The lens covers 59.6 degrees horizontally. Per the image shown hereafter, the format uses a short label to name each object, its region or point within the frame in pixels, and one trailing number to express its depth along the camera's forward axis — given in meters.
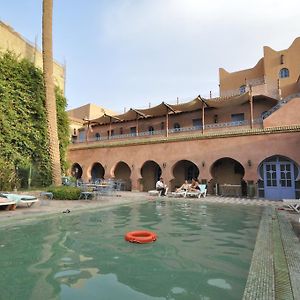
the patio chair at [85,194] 14.85
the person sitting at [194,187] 18.53
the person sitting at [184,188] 18.80
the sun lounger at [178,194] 18.28
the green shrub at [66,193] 14.67
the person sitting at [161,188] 19.36
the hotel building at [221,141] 17.75
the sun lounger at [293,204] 11.24
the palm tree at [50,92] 17.62
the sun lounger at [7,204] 10.09
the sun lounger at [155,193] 19.62
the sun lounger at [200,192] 17.98
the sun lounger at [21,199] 10.77
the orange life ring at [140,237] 6.62
